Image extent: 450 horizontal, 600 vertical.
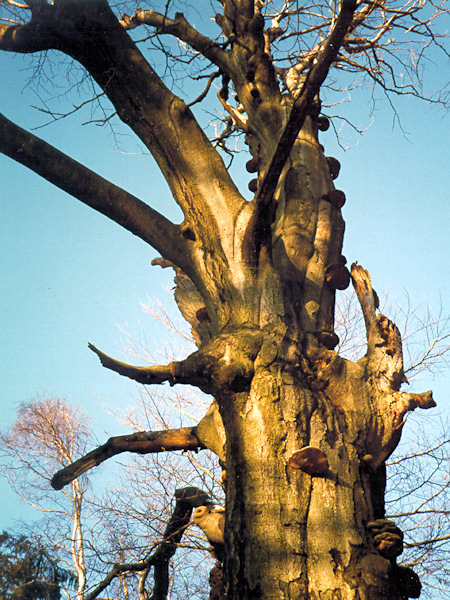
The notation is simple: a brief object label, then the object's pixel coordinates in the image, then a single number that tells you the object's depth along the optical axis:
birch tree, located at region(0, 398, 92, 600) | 10.88
